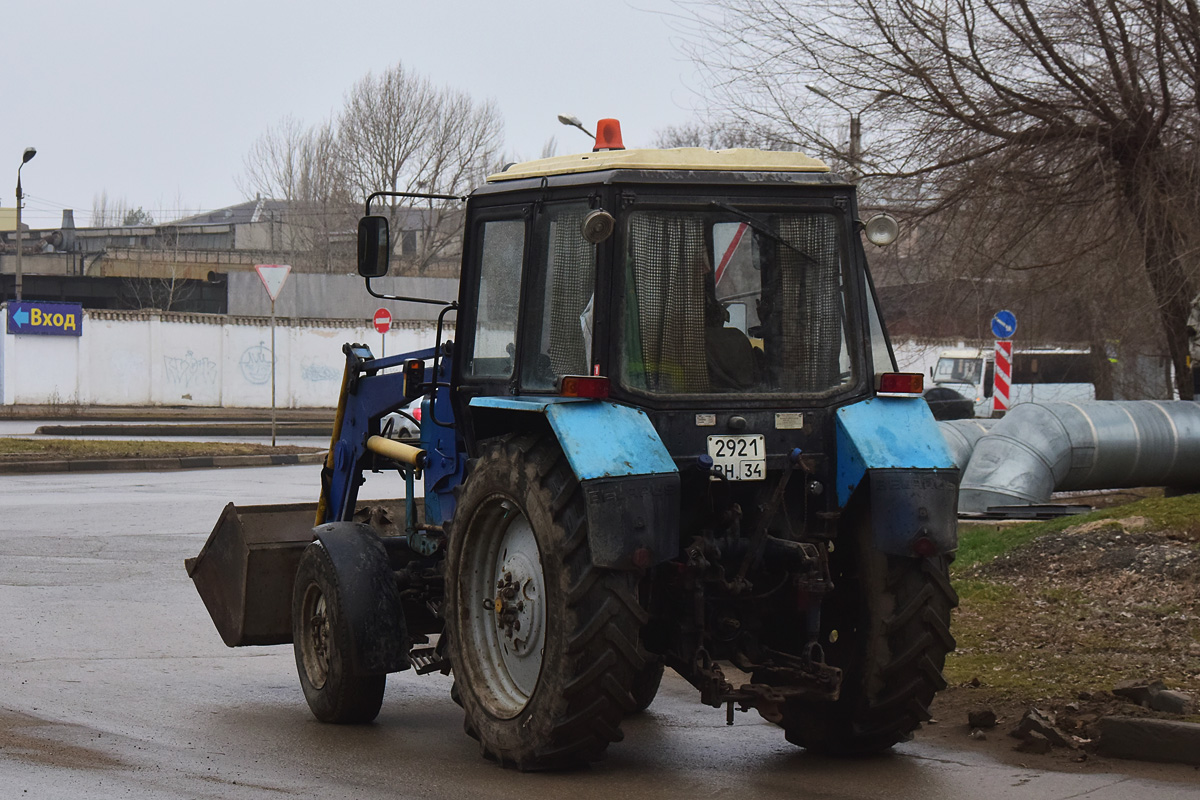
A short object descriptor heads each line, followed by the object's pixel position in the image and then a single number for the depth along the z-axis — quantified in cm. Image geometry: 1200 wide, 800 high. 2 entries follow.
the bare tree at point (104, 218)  9669
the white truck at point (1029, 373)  4409
